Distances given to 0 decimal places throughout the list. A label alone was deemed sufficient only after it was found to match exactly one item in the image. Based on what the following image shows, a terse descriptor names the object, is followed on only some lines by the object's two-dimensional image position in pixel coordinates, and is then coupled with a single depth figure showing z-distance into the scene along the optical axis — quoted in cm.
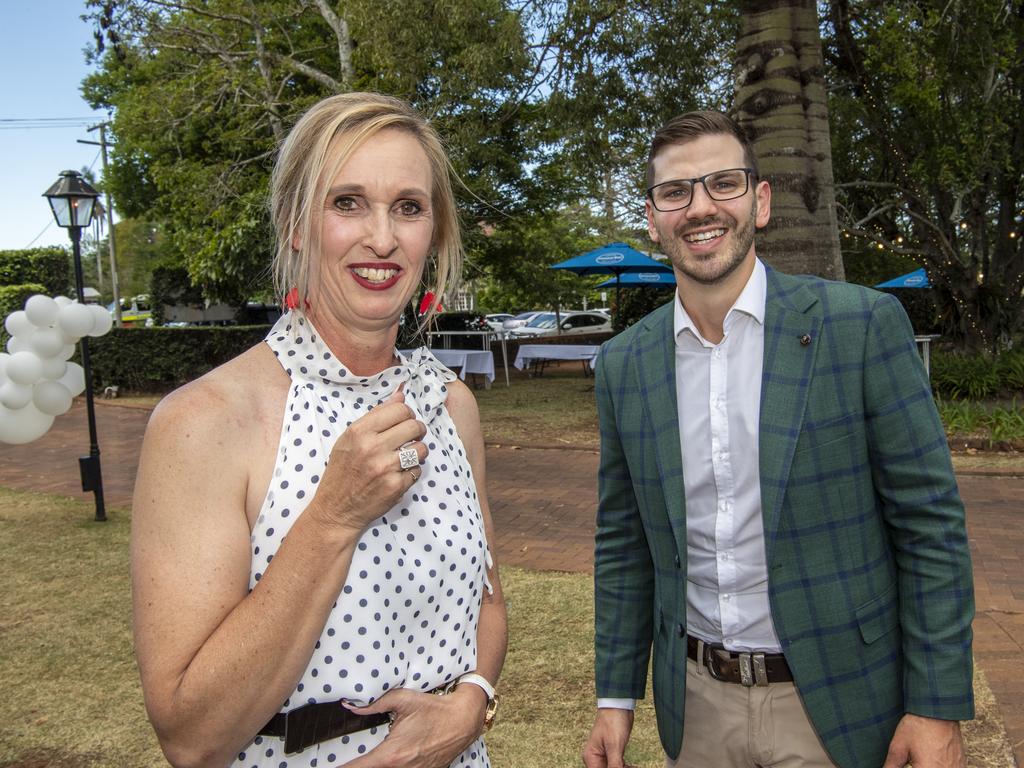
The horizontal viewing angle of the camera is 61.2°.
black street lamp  805
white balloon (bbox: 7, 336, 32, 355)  640
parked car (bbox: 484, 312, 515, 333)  3704
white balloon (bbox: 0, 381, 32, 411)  607
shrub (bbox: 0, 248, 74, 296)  2489
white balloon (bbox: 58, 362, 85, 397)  652
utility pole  3290
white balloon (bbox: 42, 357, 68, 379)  632
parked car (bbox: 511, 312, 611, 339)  3392
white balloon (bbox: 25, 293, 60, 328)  642
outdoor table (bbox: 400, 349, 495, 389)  1628
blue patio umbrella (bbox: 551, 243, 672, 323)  1706
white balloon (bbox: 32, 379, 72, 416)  625
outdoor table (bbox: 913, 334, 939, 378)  1193
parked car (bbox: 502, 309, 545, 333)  3580
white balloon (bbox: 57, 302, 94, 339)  650
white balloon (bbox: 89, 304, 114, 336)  684
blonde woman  139
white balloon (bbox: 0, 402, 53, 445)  609
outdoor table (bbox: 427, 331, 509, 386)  1824
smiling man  190
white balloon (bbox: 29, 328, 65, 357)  635
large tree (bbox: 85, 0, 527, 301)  1073
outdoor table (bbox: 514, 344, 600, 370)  1623
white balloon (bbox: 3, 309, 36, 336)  646
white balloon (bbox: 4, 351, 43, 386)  608
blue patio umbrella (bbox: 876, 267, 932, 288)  2027
